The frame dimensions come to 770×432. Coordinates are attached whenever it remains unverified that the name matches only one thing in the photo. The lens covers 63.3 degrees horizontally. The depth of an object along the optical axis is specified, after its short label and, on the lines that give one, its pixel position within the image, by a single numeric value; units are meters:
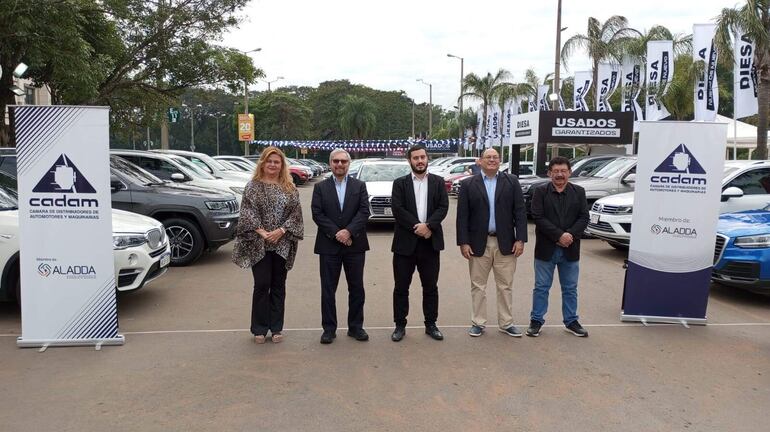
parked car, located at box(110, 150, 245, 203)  11.40
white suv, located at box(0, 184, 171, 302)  5.91
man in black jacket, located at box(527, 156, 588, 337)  5.70
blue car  6.77
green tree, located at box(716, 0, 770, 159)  16.31
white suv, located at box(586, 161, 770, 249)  9.73
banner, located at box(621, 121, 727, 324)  5.97
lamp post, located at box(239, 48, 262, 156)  19.57
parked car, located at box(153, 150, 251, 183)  15.73
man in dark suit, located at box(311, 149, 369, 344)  5.46
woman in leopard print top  5.35
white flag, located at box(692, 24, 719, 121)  18.78
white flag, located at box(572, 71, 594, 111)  26.16
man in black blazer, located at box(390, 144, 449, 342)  5.53
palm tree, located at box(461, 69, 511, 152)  38.28
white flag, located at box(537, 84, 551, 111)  29.77
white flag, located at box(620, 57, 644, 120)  24.58
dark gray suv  9.09
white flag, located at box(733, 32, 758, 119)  17.22
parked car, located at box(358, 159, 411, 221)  12.64
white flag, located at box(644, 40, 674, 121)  21.72
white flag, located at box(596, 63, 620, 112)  25.22
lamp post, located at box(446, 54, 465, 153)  41.49
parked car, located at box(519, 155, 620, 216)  14.84
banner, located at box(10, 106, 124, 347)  5.20
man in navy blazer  5.60
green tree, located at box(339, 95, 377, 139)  73.38
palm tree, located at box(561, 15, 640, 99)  24.72
